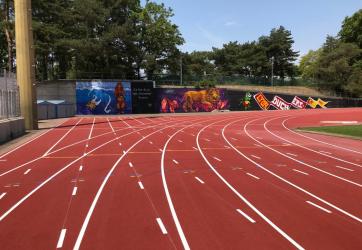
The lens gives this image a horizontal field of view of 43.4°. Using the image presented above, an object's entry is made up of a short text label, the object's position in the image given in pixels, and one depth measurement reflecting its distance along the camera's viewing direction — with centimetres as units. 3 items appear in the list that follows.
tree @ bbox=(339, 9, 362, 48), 10631
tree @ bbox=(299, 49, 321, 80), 14254
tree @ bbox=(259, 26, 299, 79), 10669
